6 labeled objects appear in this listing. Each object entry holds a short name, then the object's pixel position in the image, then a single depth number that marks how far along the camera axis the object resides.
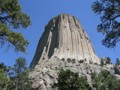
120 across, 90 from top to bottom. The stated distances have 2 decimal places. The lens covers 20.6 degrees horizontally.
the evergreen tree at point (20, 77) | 84.15
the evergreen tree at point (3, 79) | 20.99
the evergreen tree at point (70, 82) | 51.34
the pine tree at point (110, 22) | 19.78
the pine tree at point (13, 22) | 22.53
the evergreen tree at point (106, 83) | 63.00
